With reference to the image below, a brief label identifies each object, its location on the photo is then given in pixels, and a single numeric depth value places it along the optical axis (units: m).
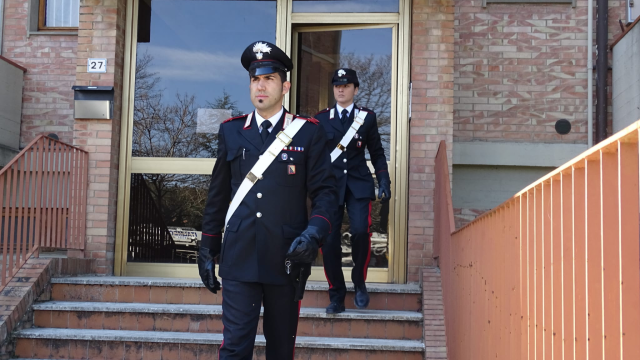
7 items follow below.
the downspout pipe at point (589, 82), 7.79
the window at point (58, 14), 8.73
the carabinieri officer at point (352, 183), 5.49
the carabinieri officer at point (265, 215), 3.47
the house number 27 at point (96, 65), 6.90
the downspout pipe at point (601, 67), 7.73
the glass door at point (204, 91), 7.00
